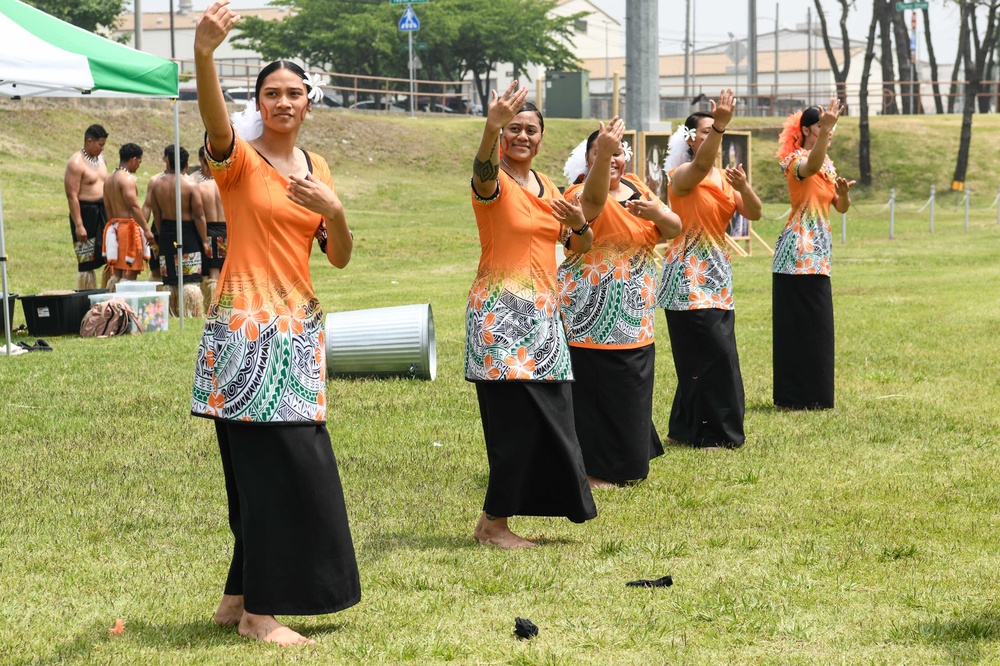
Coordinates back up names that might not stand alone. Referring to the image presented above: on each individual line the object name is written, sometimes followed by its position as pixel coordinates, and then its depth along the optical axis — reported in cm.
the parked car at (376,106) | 4959
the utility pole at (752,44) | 5962
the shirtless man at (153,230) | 1477
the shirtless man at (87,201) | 1505
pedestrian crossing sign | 4616
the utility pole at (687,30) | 8187
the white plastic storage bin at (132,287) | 1467
